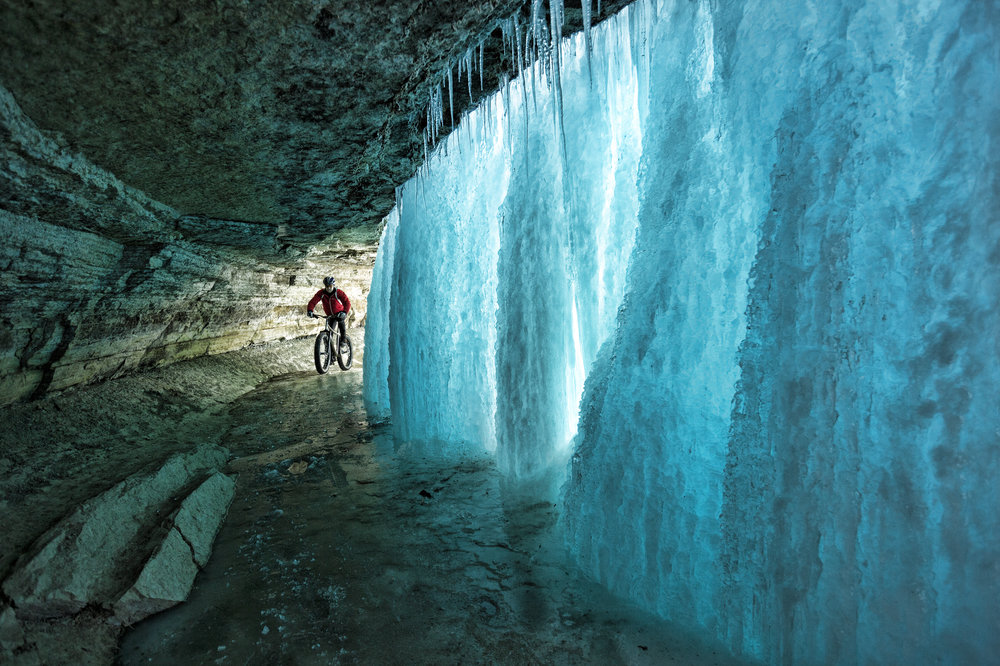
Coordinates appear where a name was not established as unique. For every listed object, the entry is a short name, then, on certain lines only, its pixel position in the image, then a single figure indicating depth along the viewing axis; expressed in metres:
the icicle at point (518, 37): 2.83
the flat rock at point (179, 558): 2.52
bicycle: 10.18
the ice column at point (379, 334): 7.79
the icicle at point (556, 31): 2.70
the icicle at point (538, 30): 2.69
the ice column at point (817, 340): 1.50
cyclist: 9.77
